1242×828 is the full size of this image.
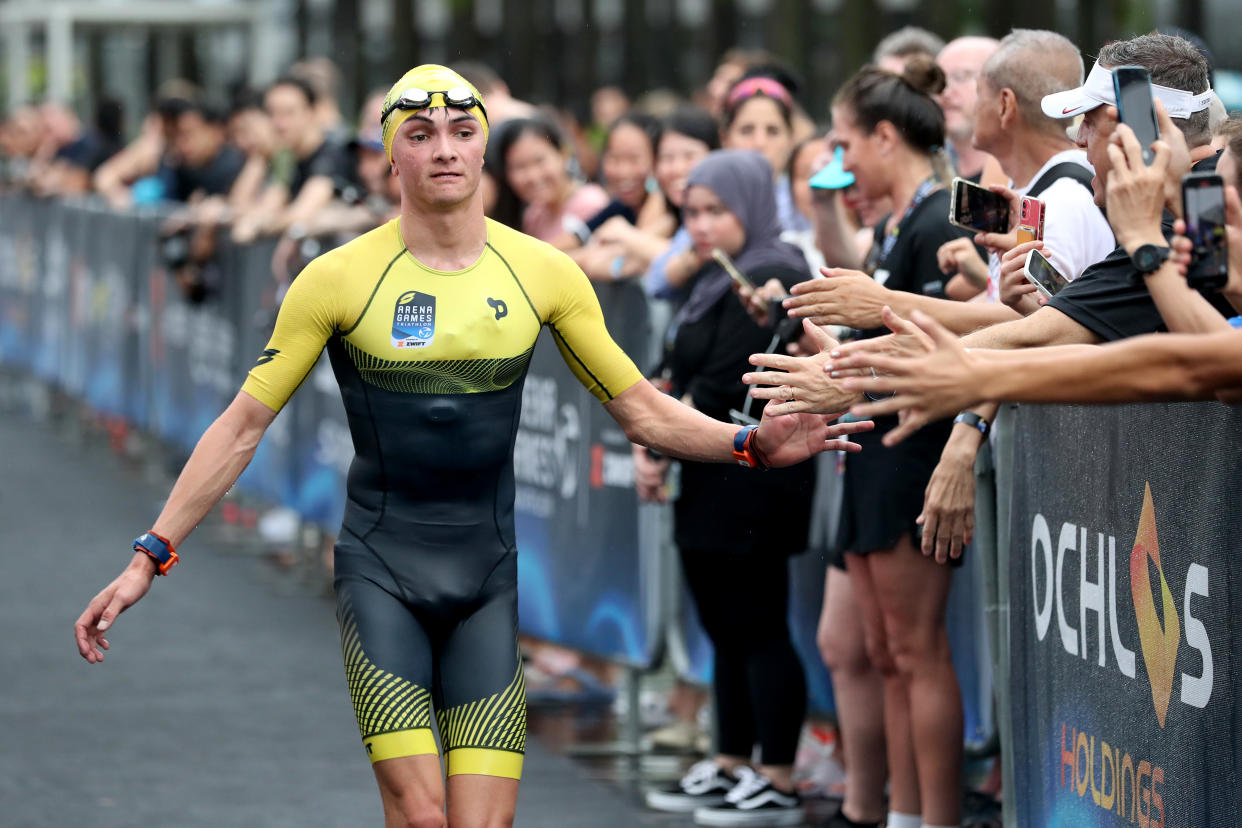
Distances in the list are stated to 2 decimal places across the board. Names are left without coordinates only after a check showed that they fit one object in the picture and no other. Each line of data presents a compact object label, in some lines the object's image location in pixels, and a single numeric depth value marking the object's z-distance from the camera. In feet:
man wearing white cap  30.50
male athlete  34.12
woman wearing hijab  48.96
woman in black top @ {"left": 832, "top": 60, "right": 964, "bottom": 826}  43.21
